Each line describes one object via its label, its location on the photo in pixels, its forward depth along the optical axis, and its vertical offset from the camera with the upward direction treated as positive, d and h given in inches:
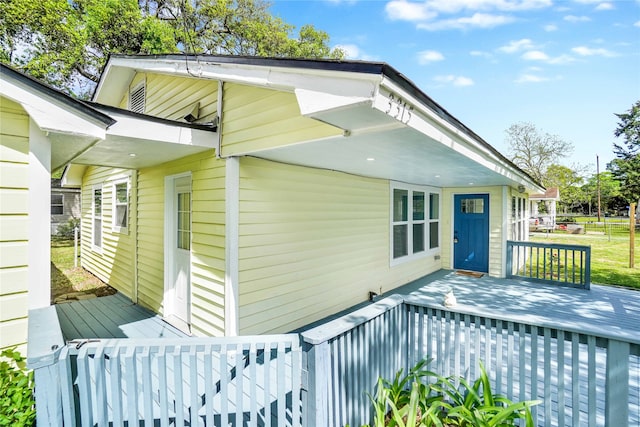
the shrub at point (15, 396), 59.0 -38.8
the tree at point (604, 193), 1530.5 +95.7
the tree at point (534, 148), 1125.6 +244.6
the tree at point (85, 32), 433.4 +277.2
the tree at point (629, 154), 1062.7 +227.4
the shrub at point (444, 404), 79.1 -57.9
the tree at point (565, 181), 1197.1 +126.7
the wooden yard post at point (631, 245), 326.9 -39.5
